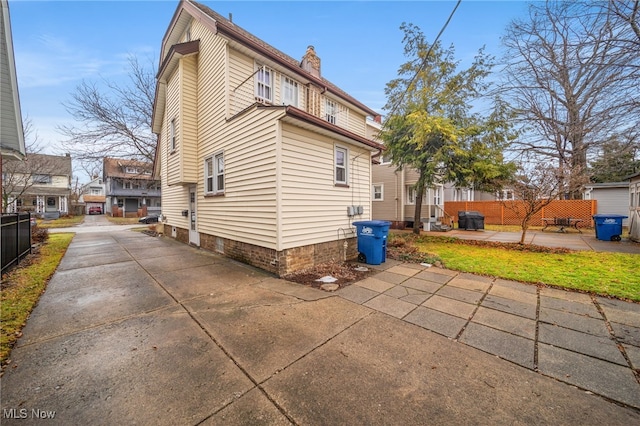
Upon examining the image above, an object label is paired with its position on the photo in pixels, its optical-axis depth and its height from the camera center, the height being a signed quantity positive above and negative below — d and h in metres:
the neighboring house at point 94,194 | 42.05 +2.63
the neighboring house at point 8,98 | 8.00 +3.86
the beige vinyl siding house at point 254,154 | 5.93 +1.61
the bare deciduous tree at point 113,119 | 15.99 +6.18
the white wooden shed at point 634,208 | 10.24 +0.07
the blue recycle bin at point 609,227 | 10.31 -0.77
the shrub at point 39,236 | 10.63 -1.43
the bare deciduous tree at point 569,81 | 9.35 +6.73
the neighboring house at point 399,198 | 16.50 +0.71
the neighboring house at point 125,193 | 35.20 +2.08
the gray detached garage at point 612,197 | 16.92 +0.89
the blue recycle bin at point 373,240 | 6.77 -0.93
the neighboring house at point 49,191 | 24.88 +1.87
